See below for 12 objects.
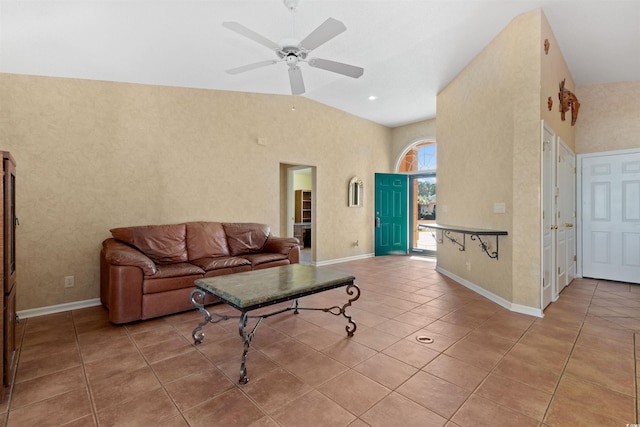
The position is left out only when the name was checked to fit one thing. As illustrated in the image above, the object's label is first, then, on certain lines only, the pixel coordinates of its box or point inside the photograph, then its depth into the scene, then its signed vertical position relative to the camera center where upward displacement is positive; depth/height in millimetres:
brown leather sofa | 3035 -597
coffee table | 2182 -618
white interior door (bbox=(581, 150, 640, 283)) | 4508 -90
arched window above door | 7219 +1287
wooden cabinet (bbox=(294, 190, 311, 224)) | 8898 +164
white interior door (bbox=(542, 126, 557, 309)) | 3324 -74
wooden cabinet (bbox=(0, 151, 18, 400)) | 1826 -360
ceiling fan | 2338 +1407
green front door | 7281 -71
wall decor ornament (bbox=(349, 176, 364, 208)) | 6652 +429
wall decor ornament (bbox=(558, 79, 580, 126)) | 3984 +1499
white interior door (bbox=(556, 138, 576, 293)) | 4023 -86
